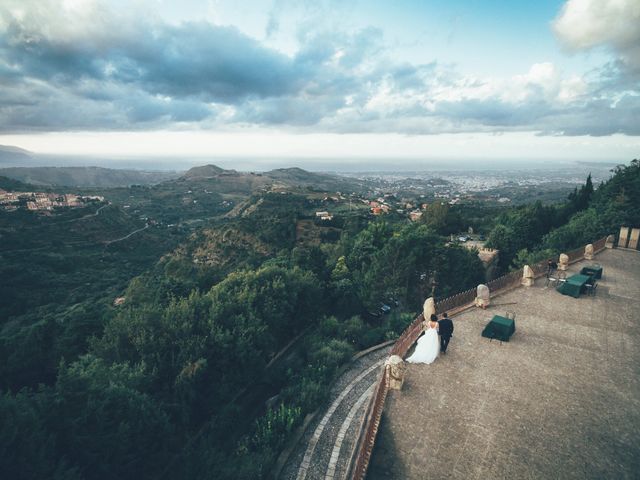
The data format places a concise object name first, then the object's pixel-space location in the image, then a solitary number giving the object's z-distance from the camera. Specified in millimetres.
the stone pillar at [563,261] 19000
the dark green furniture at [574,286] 15555
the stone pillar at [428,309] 11484
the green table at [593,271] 17562
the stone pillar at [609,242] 24031
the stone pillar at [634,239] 23391
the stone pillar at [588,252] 21266
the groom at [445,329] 11023
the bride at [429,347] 10731
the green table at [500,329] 11938
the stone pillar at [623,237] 23675
